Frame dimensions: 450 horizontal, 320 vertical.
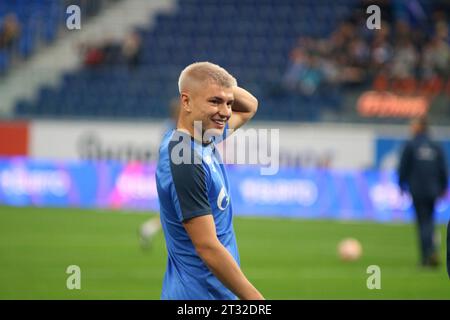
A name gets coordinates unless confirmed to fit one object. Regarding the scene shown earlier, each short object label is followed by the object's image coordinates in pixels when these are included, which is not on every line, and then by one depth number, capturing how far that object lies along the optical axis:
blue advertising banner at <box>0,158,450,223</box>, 23.17
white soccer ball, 16.61
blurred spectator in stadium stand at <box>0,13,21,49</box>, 31.16
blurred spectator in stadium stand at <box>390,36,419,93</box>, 27.89
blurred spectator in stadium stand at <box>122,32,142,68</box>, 30.70
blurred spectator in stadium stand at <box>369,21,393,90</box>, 28.11
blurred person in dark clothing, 16.38
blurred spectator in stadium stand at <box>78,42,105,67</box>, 31.23
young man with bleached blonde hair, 5.61
